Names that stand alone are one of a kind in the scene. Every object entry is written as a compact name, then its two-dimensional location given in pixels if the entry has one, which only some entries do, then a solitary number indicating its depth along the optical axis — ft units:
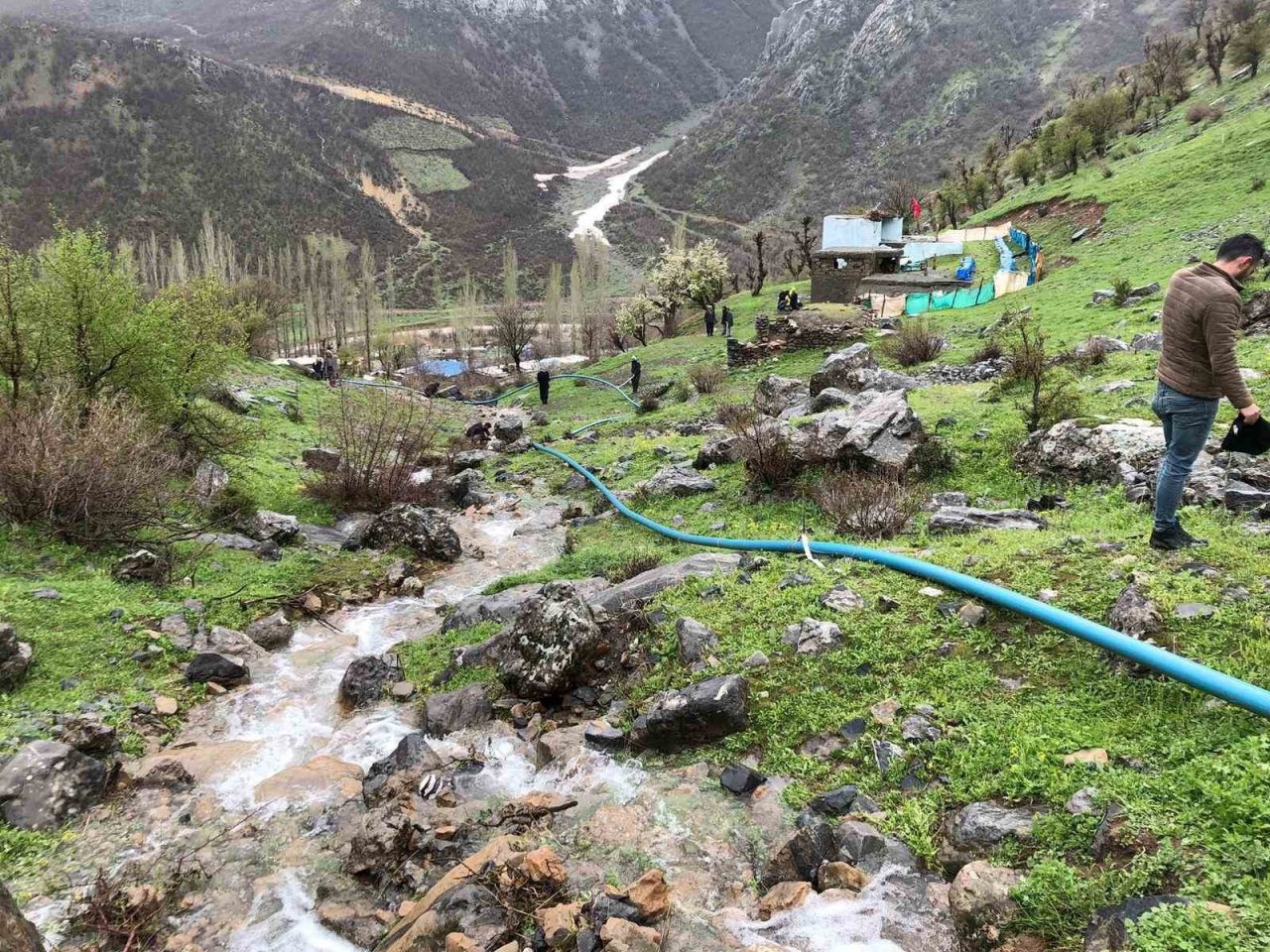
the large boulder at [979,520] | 22.07
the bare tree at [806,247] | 135.23
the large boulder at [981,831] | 9.89
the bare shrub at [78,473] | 26.14
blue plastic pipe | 9.85
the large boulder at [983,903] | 8.75
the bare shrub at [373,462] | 40.75
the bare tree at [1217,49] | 126.94
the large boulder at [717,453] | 36.70
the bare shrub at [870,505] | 24.26
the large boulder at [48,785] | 14.53
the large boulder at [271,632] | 24.90
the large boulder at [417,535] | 34.47
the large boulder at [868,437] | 29.27
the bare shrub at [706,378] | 67.72
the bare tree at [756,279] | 131.96
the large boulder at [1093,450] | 23.43
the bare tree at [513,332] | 132.87
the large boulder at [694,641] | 17.35
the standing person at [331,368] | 99.71
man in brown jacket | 14.40
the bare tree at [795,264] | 156.09
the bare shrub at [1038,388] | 28.37
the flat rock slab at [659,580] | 21.85
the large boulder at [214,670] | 21.49
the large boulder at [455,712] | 18.31
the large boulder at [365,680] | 21.06
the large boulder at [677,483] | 34.68
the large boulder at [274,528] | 33.71
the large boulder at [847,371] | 47.95
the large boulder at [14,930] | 8.63
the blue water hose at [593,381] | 76.17
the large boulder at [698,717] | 14.58
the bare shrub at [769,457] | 30.99
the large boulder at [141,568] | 25.93
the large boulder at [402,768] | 15.30
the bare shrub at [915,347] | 56.24
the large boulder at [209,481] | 35.85
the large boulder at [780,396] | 49.90
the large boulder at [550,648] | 18.25
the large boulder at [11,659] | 18.47
